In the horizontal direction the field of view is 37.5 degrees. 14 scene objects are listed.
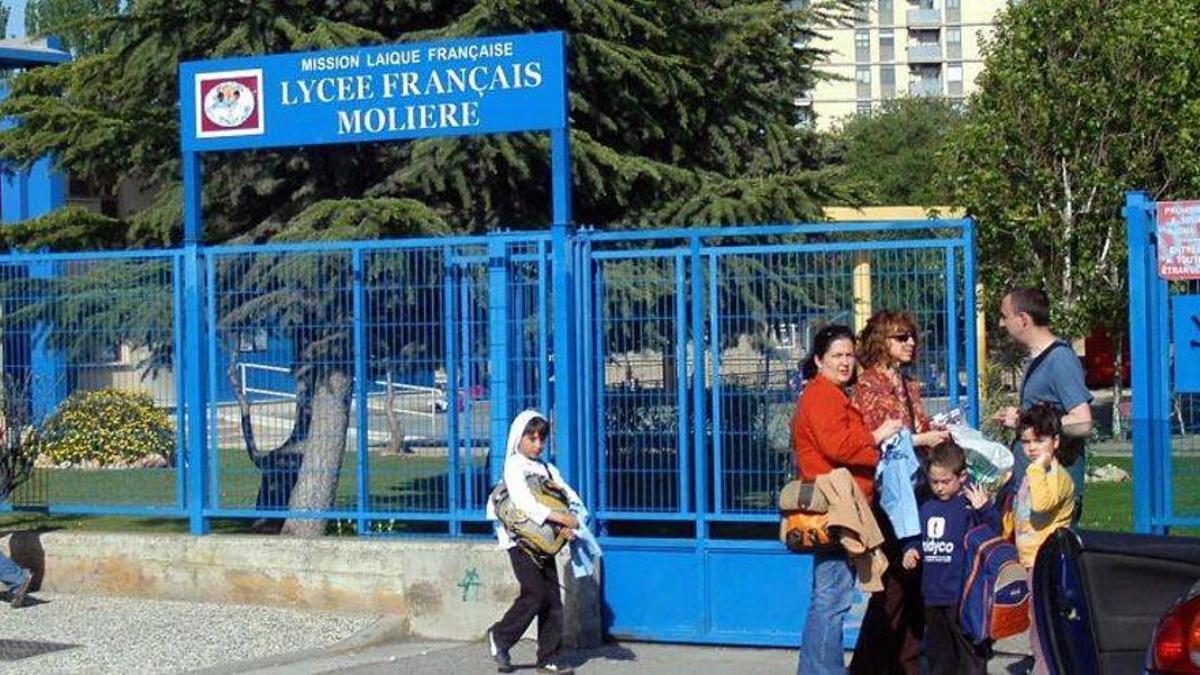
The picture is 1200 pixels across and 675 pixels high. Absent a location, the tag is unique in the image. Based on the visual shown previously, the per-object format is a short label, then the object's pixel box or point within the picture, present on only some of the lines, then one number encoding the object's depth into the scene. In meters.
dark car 5.69
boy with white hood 9.41
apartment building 87.50
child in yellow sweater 8.05
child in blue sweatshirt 8.37
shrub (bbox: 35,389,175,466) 11.84
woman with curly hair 8.28
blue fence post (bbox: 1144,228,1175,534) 9.27
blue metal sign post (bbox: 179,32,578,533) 10.64
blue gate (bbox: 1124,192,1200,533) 9.23
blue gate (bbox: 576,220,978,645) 9.68
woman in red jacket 7.96
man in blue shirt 8.36
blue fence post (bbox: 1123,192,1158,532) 9.24
